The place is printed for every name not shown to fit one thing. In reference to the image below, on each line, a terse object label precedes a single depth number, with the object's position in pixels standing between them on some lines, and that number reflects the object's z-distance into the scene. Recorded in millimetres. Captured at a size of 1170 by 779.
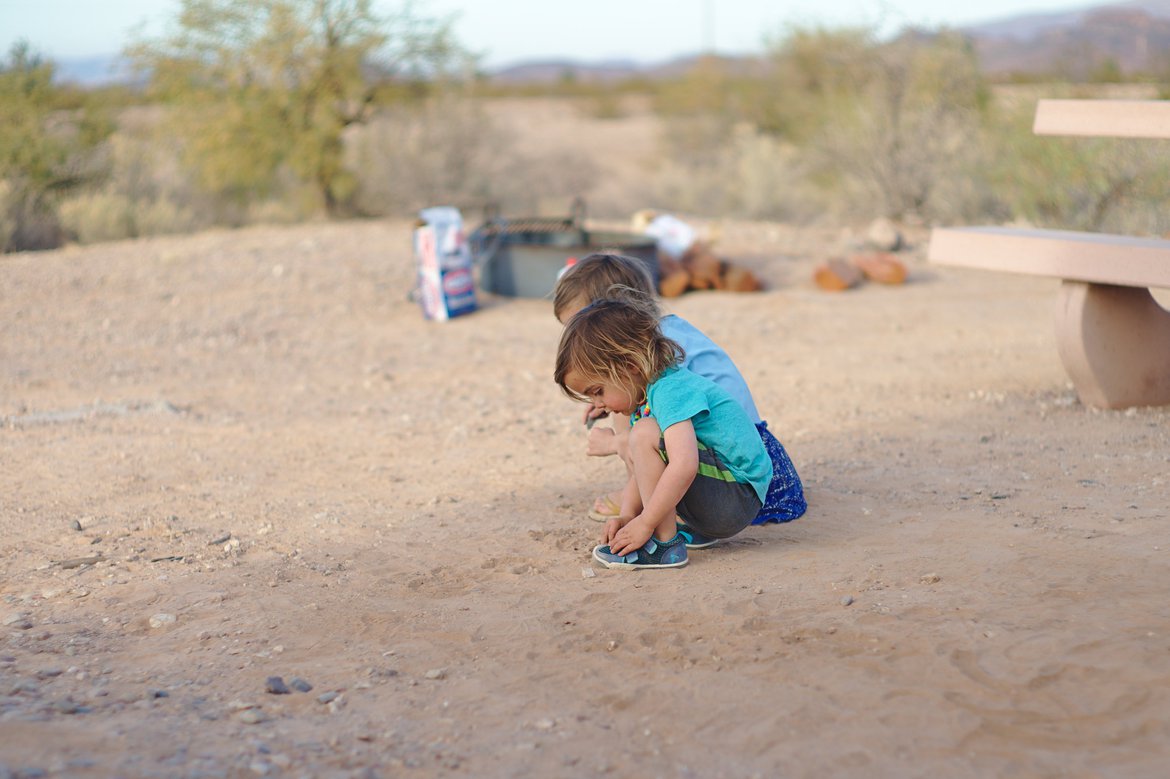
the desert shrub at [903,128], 11227
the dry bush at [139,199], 10492
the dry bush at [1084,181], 9008
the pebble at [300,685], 2465
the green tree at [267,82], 10875
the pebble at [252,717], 2300
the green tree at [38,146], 10359
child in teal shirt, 3057
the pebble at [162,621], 2877
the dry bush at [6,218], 9836
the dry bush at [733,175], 12969
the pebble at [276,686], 2449
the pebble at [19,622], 2877
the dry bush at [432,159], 12039
